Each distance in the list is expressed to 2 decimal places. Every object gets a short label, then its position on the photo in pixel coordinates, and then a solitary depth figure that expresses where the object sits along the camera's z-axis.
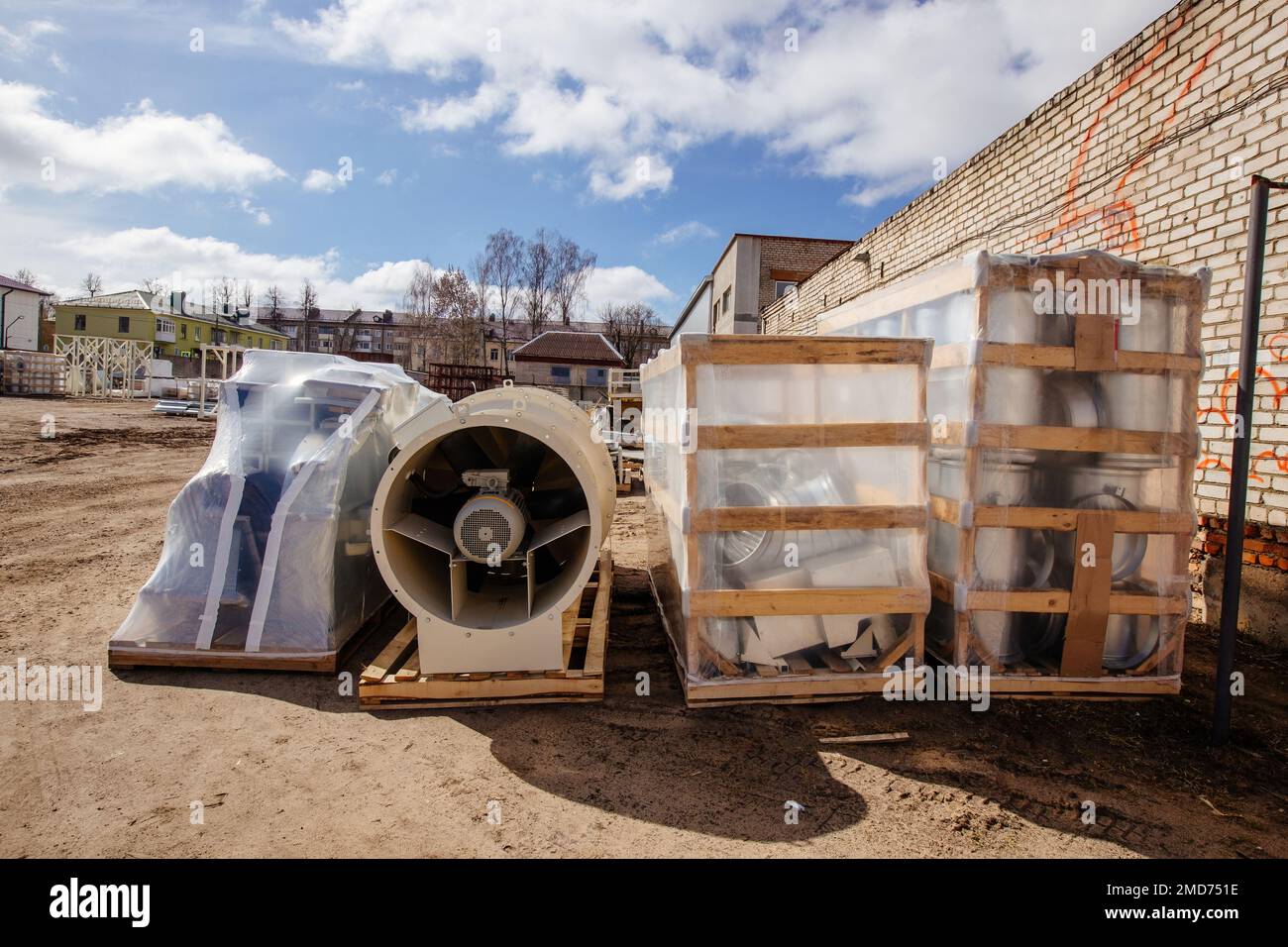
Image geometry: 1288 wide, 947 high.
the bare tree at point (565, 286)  44.34
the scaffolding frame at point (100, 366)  30.73
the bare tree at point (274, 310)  64.12
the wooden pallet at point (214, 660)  3.78
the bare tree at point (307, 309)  61.69
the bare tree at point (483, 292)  40.78
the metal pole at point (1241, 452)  2.90
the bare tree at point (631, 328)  48.19
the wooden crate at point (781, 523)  3.32
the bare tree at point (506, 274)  42.78
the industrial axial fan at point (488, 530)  3.51
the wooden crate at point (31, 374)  27.22
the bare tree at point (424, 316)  41.91
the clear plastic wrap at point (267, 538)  3.78
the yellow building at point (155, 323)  45.78
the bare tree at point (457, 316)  39.62
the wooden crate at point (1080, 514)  3.39
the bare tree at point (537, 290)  43.81
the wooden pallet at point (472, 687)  3.47
